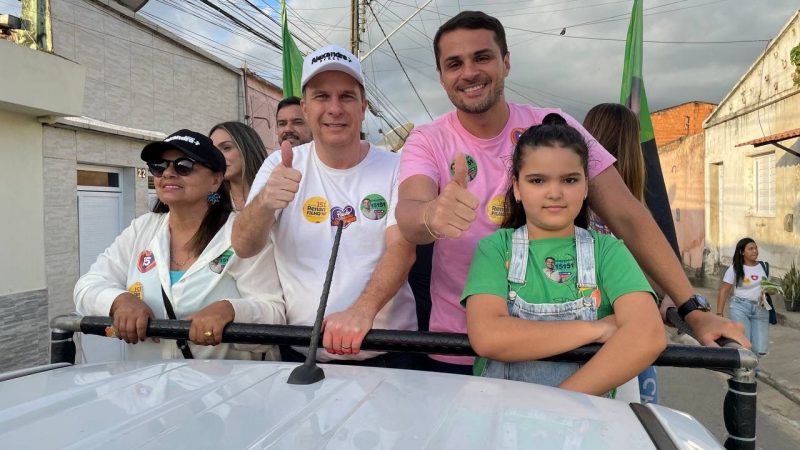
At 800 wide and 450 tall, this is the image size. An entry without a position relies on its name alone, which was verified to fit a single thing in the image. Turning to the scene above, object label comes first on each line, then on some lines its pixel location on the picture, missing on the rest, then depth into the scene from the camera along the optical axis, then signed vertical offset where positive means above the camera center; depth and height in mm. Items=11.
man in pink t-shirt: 2102 +207
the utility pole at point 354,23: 16938 +6116
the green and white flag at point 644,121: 3209 +921
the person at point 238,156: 3803 +454
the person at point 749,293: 7020 -1059
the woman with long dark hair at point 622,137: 2818 +421
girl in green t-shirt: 1541 -235
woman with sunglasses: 2186 -188
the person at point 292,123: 4363 +776
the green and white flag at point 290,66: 6578 +1985
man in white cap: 2068 +25
